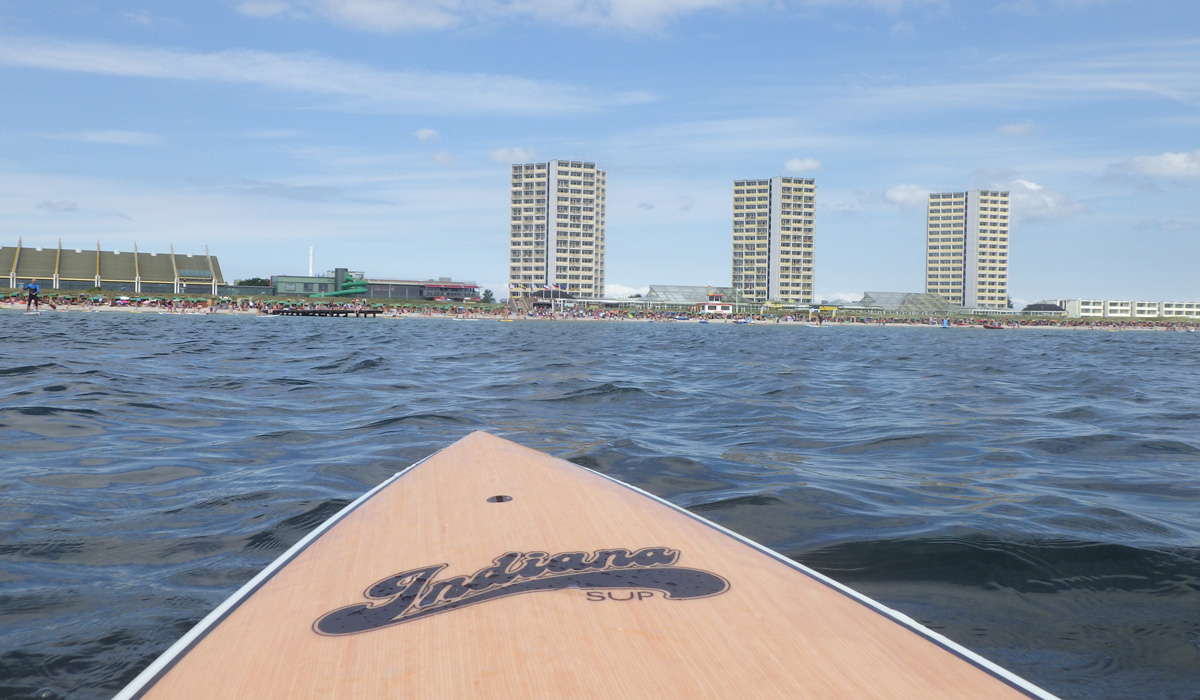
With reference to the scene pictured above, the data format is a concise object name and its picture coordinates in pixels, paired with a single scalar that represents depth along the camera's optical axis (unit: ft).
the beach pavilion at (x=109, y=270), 255.70
